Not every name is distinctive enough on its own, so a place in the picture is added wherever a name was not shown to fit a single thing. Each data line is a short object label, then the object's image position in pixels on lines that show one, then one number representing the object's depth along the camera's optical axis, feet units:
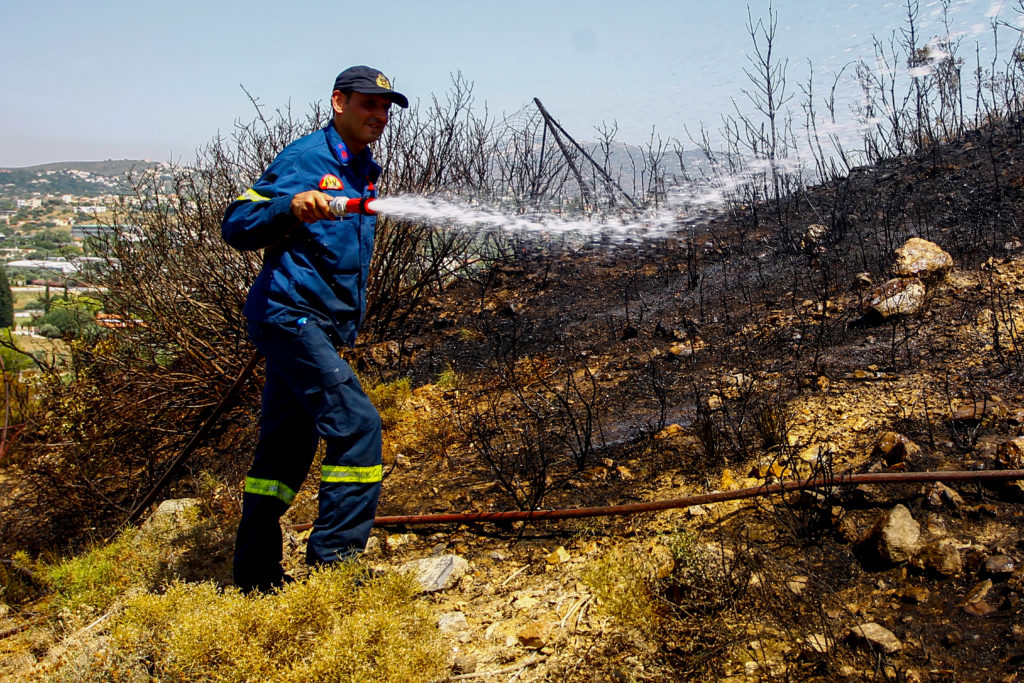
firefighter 7.96
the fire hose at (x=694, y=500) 8.16
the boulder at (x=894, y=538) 7.35
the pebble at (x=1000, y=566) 6.89
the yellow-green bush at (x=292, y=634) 6.56
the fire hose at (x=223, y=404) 7.79
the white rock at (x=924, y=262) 14.92
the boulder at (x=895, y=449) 9.29
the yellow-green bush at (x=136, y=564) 10.10
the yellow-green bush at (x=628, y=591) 7.13
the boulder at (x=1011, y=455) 8.39
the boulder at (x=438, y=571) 8.92
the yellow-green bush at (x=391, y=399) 15.62
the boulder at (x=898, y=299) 14.32
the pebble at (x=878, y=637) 6.18
